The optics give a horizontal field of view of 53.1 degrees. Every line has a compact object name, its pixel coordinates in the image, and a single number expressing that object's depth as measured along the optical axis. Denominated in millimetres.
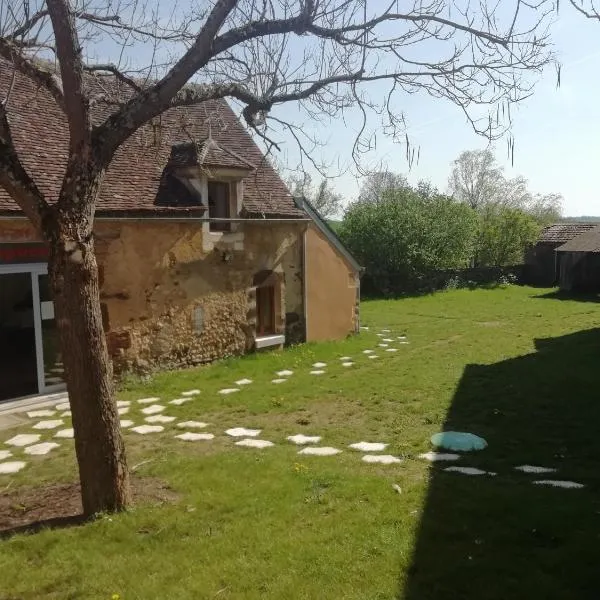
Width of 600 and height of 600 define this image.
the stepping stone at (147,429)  8469
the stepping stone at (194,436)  8031
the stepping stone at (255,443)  7625
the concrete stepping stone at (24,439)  8109
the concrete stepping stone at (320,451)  7195
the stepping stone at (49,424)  8852
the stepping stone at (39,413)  9448
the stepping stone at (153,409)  9461
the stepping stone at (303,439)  7711
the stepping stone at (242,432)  8125
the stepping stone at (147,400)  10102
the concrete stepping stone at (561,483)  5684
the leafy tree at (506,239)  33969
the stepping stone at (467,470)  6219
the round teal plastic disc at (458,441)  7199
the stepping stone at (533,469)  6289
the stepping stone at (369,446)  7344
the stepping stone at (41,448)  7695
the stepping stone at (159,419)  8969
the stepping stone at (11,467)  6996
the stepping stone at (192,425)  8617
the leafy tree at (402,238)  27812
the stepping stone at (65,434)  8382
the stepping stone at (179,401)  9961
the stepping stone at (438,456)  6777
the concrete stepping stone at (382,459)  6766
